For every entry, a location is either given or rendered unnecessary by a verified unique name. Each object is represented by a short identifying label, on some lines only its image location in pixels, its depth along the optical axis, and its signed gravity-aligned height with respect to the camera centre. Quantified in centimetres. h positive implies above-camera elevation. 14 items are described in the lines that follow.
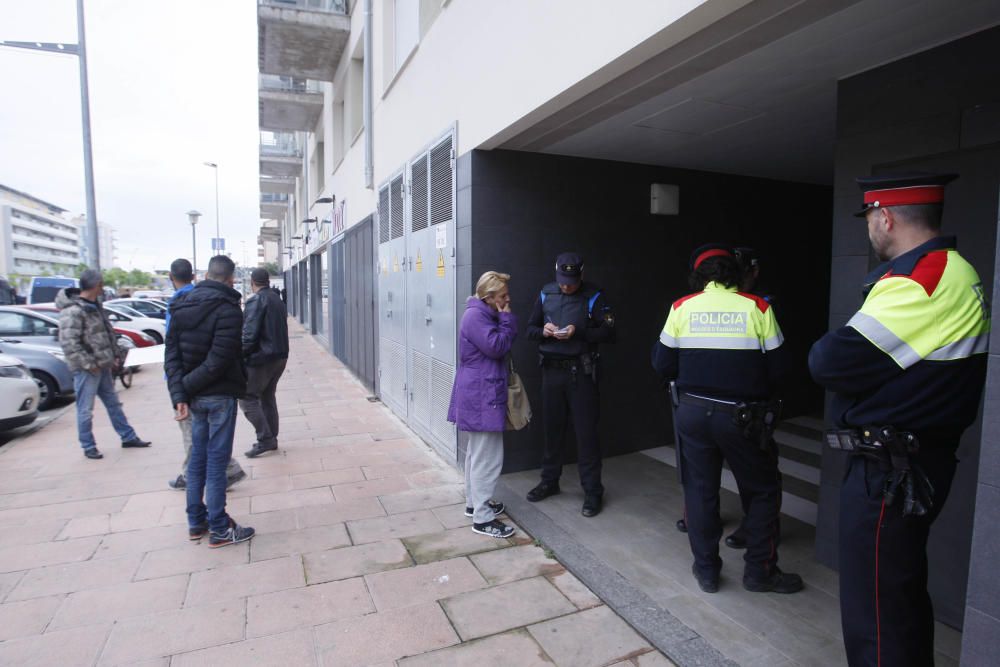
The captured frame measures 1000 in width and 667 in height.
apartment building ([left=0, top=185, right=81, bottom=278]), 9625 +895
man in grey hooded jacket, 599 -64
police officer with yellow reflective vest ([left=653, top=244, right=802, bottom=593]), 315 -62
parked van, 2356 -20
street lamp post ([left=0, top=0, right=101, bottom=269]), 1180 +341
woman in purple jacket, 398 -69
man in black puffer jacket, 394 -68
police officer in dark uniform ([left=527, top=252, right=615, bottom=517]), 446 -47
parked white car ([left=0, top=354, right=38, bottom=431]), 702 -136
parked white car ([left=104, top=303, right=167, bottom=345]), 1612 -107
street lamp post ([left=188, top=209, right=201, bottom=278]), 3046 +364
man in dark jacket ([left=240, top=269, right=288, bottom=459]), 586 -65
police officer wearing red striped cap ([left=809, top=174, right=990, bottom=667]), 195 -39
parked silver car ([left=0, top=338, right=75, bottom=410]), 902 -130
